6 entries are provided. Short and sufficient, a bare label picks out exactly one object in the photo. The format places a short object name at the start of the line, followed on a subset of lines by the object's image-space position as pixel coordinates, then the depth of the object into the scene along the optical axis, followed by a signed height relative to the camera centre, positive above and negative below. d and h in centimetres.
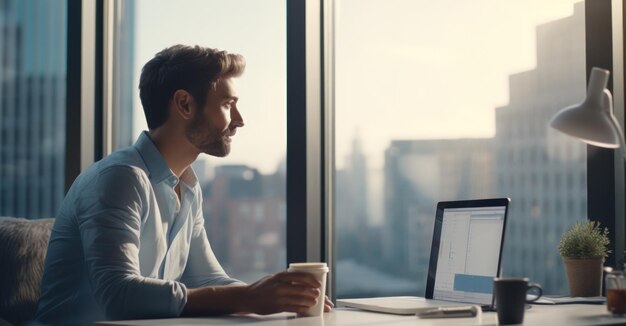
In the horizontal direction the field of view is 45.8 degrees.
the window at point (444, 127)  252 +20
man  162 -11
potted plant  236 -24
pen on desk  167 -29
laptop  191 -21
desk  155 -30
